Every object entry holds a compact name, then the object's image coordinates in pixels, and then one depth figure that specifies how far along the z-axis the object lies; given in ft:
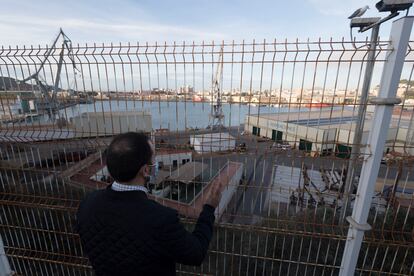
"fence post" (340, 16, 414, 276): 5.79
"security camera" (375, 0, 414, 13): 5.32
